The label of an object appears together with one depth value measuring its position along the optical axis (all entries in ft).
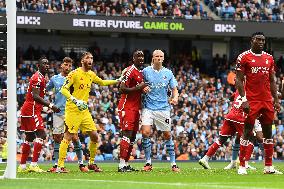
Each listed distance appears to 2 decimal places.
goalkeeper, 60.03
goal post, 49.26
